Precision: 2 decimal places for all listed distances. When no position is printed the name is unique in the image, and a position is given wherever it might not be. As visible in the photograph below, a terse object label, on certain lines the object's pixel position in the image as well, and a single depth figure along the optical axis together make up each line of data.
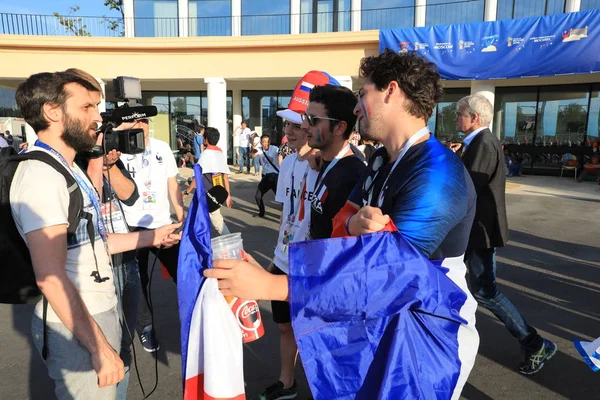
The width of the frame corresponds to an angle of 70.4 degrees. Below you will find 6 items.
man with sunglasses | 2.55
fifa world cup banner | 13.15
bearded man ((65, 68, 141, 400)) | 2.40
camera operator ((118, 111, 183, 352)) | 3.89
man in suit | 3.33
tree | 19.17
